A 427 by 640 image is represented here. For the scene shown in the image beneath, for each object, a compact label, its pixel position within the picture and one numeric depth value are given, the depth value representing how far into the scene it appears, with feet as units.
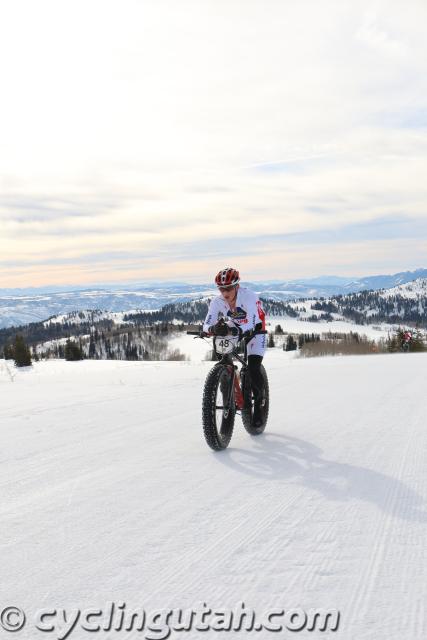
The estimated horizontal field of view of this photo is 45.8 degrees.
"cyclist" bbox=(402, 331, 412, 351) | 140.15
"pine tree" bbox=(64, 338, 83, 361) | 242.37
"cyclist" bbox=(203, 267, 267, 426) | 19.76
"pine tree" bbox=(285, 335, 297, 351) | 435.45
